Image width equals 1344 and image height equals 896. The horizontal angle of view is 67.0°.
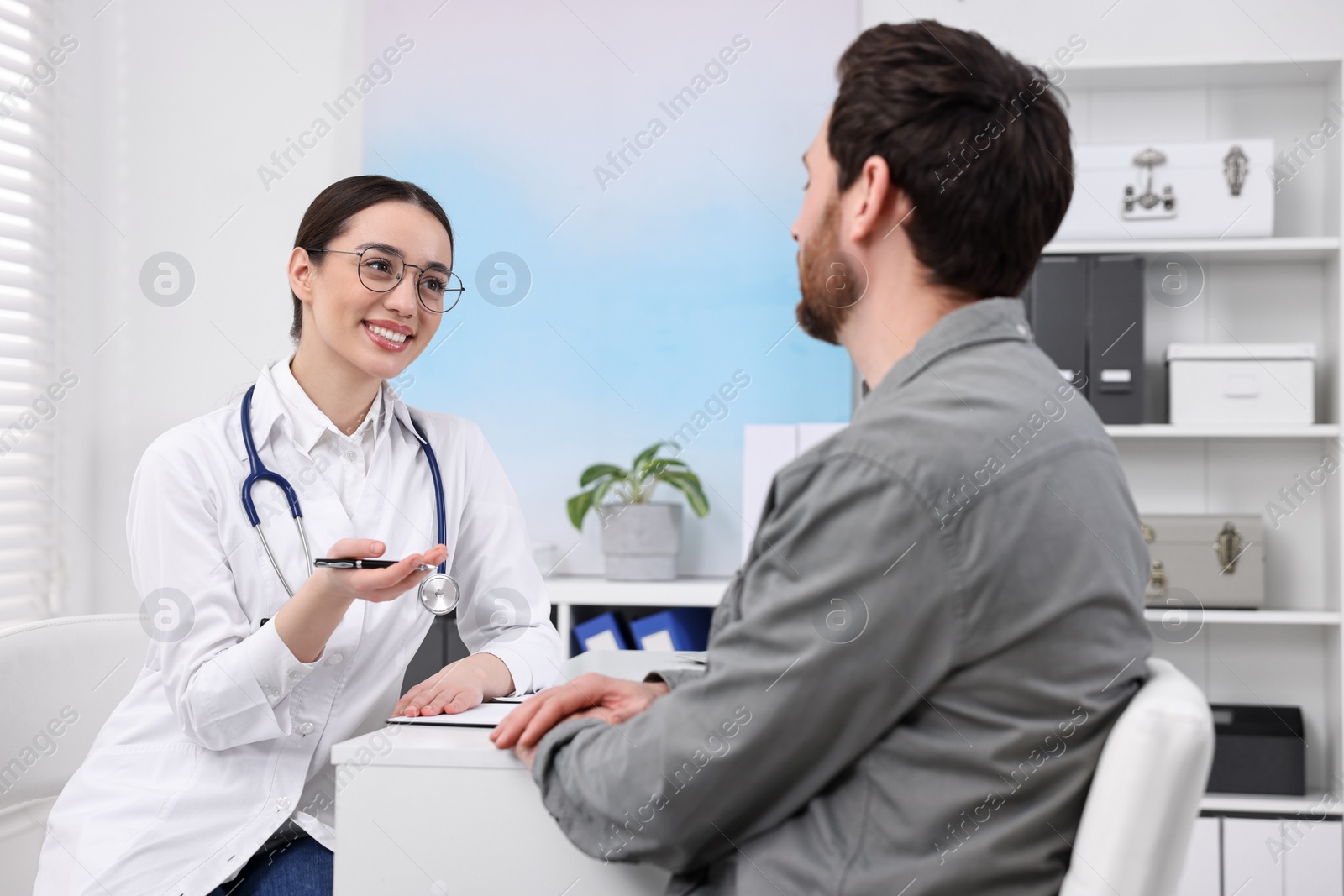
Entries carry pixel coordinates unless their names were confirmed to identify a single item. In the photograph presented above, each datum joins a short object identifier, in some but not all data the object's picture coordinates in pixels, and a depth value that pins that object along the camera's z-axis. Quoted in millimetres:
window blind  2514
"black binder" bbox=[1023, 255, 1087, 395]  2461
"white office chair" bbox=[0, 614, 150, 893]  1344
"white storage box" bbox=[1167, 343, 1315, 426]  2436
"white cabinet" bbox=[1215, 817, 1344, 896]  2295
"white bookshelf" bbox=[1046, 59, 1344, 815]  2570
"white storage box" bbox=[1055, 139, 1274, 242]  2461
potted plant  2555
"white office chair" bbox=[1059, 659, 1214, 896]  697
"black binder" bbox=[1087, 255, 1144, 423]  2449
